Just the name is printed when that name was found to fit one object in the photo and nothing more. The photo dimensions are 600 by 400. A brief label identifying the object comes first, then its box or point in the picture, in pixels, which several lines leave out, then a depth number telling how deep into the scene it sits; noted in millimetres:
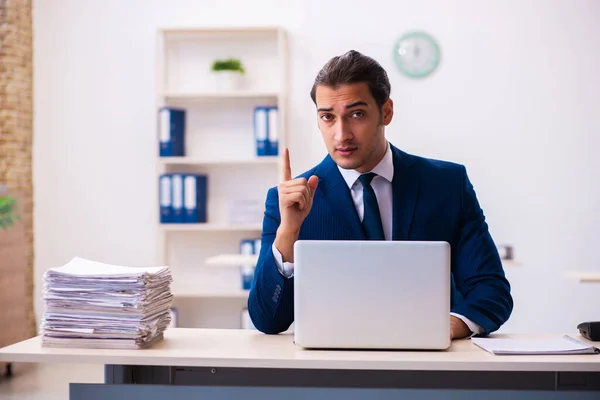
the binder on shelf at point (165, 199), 5172
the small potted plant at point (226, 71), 5255
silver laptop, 1715
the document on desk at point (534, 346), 1749
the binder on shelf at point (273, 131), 5121
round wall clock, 5289
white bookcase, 5402
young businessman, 2145
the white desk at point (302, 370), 1665
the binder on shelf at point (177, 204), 5195
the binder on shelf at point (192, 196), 5176
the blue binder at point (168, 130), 5207
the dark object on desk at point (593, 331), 1953
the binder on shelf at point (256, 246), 5219
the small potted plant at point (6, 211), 4648
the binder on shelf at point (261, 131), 5133
